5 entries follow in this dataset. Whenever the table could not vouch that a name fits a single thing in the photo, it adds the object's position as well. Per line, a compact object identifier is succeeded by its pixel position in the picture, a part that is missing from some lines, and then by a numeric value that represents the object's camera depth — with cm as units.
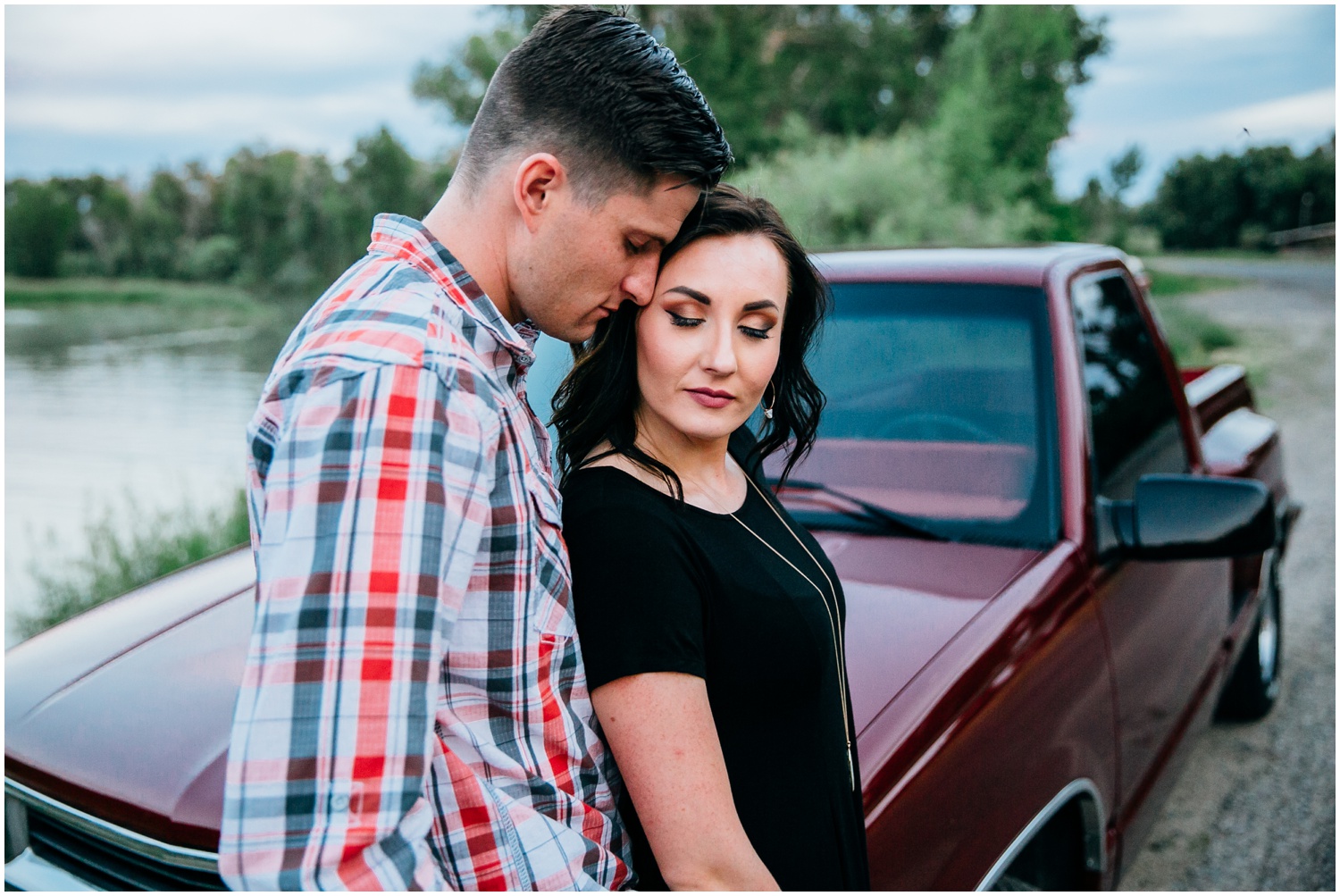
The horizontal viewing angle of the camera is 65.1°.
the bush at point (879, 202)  1369
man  98
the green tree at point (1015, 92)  1789
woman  130
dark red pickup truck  181
